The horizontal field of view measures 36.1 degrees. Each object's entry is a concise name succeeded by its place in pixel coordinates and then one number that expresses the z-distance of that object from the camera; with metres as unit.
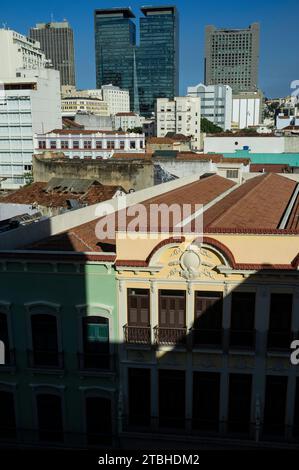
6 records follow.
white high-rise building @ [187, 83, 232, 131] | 197.25
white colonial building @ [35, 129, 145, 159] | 78.75
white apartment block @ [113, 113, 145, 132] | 165.24
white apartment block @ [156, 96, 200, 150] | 155.75
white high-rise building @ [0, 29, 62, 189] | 81.69
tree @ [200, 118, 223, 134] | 160.50
